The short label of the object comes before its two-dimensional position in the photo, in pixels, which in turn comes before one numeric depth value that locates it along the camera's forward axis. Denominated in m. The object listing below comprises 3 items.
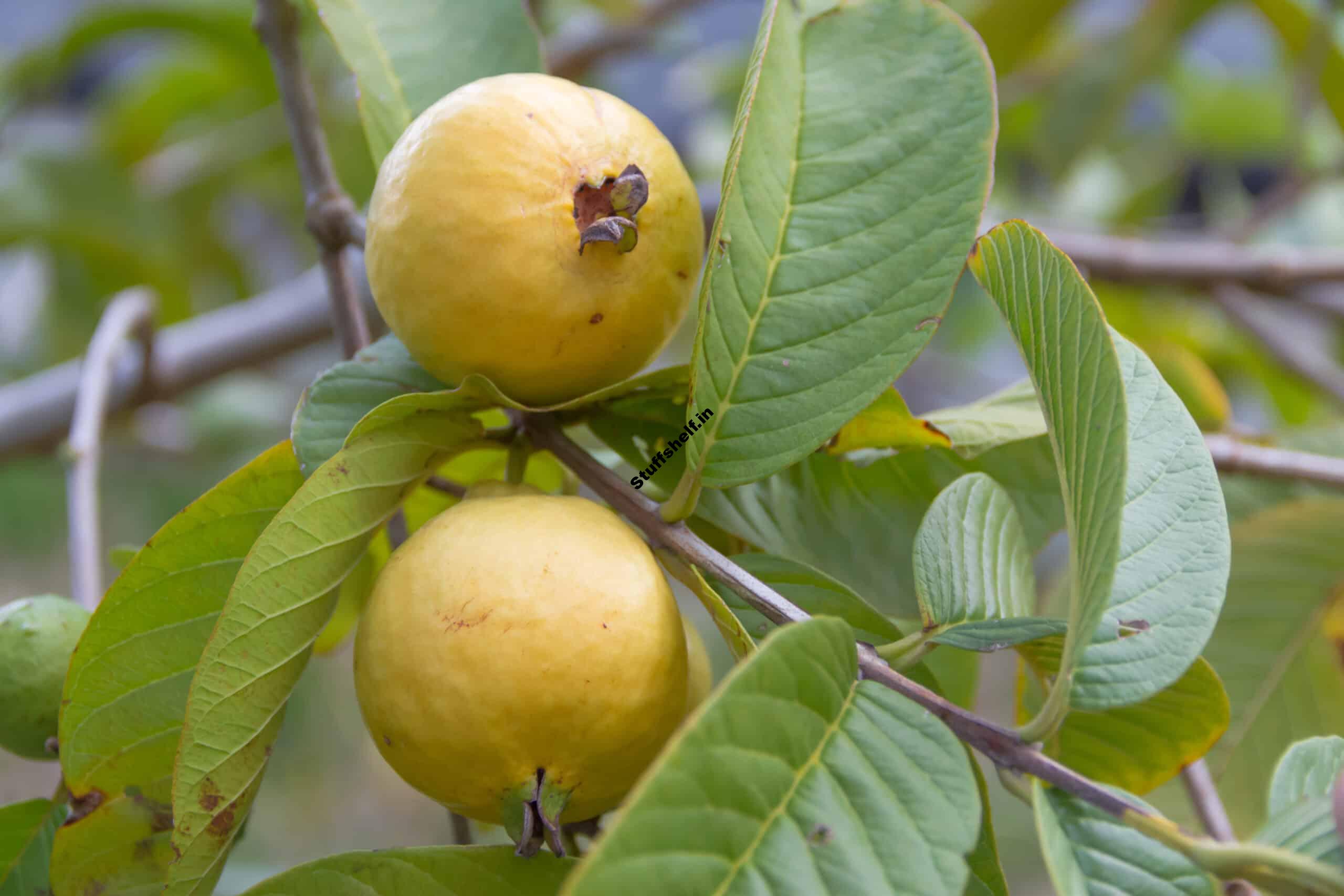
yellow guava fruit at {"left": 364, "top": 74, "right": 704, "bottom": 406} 0.85
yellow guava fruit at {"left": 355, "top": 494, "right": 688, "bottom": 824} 0.83
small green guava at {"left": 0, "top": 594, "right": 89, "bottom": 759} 0.91
